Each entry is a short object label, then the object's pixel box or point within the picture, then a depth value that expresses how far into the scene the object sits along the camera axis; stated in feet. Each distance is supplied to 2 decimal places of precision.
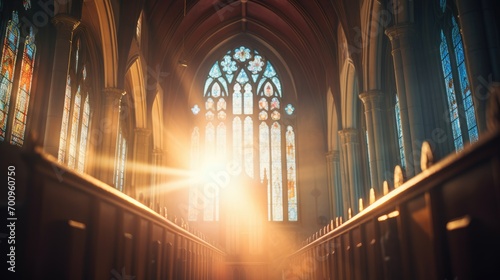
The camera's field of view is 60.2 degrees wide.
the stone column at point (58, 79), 29.14
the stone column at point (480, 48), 20.89
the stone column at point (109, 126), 40.32
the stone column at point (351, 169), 51.21
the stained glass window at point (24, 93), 32.01
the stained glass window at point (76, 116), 40.91
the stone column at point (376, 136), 40.75
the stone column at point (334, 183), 58.90
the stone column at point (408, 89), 31.40
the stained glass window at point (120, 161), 53.11
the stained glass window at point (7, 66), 30.60
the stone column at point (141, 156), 55.11
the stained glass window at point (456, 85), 31.32
